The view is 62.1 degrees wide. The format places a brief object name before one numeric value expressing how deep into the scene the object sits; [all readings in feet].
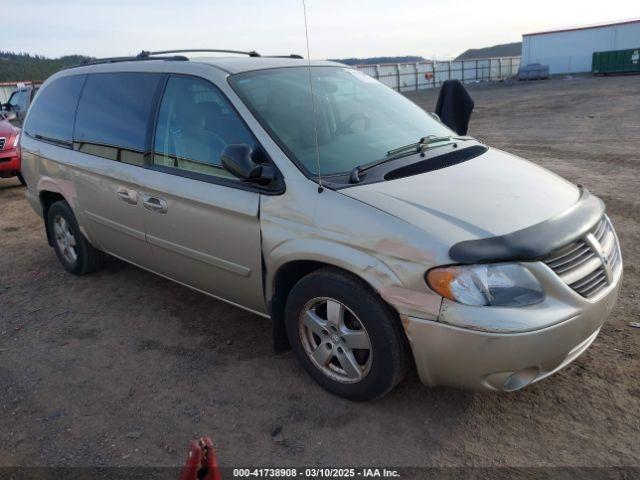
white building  136.87
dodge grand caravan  7.87
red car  30.09
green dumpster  121.29
